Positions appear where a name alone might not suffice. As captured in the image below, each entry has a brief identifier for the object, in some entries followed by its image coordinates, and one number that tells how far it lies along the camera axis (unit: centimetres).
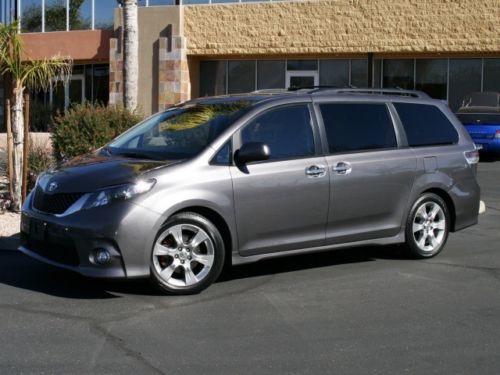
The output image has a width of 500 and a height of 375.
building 2520
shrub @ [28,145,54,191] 1188
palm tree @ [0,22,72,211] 1066
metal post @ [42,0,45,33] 2931
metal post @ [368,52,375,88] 2613
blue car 2011
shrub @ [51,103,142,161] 1157
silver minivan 629
